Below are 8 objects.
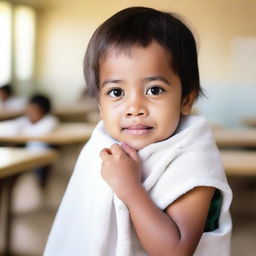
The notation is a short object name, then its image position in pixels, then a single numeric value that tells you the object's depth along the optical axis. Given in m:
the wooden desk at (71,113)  2.32
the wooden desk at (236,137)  2.35
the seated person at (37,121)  2.23
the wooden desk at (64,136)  2.17
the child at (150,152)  0.48
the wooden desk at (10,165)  1.59
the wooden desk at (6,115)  1.96
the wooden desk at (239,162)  1.92
